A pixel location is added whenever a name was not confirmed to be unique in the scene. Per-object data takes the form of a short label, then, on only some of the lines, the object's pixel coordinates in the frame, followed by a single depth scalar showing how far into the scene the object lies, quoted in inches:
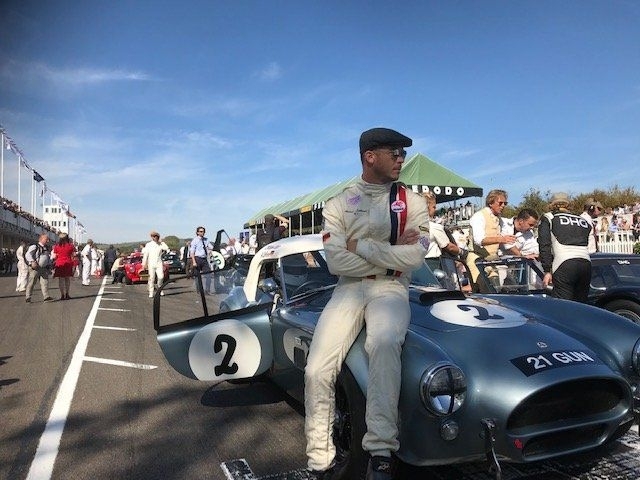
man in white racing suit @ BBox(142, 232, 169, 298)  546.9
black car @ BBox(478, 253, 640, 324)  225.9
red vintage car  836.0
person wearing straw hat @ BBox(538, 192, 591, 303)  210.2
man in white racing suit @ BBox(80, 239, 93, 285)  834.8
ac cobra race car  100.0
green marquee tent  673.0
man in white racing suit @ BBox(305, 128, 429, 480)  110.7
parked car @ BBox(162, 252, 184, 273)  983.3
